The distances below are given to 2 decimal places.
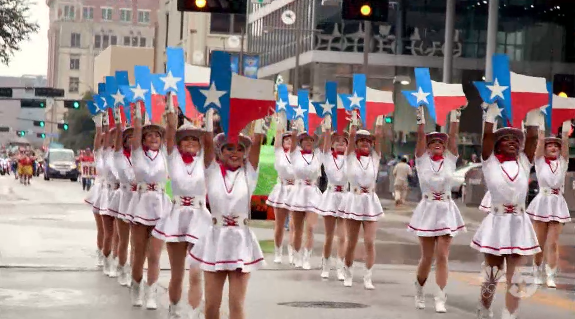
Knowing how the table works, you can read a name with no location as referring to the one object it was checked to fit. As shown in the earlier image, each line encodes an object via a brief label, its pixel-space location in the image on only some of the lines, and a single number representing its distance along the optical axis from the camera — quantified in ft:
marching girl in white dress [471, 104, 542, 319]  41.98
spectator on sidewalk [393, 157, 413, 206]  147.84
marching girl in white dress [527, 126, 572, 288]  57.93
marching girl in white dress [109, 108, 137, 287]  50.03
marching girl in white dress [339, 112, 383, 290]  55.11
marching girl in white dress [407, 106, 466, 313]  46.98
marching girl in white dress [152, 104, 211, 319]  40.73
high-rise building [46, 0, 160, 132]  638.82
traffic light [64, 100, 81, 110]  259.41
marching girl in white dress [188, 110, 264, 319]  34.73
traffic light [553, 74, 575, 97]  76.07
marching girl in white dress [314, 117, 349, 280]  59.00
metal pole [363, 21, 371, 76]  132.86
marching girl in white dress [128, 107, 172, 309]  46.29
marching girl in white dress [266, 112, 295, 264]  65.26
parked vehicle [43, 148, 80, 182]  242.37
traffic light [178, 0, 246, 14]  65.31
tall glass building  217.15
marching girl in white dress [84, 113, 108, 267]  59.67
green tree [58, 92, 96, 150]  412.16
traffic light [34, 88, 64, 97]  236.63
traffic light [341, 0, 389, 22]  68.33
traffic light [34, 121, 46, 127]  320.91
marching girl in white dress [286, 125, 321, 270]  63.82
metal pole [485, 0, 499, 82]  148.87
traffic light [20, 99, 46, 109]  255.06
